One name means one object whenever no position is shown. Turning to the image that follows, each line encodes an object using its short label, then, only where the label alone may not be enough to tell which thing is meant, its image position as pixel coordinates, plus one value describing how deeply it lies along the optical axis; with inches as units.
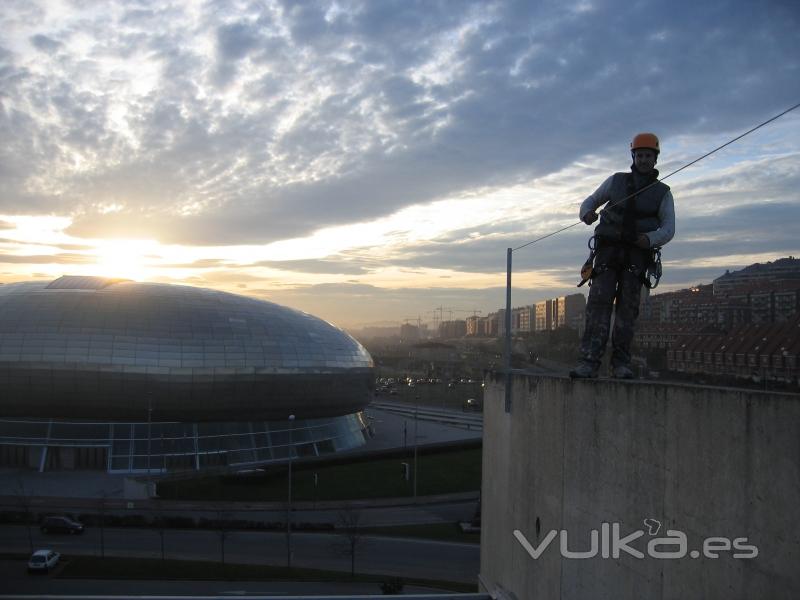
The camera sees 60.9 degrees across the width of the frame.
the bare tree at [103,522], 1135.0
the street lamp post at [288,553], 1056.3
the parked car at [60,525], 1263.5
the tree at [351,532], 1051.9
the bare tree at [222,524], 1072.8
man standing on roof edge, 269.0
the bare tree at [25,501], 1212.5
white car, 1016.9
